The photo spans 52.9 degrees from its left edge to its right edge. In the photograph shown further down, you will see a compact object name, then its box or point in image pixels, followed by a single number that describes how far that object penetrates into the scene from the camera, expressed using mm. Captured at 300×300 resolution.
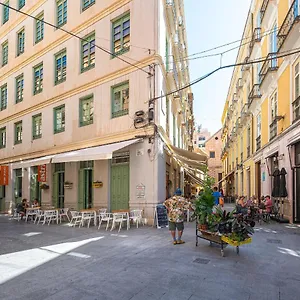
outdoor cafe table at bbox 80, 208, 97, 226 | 12198
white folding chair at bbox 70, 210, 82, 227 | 12473
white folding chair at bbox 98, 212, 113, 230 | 11547
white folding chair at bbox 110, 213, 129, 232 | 10891
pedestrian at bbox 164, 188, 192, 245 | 8242
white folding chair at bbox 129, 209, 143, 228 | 11527
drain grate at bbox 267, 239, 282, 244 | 8719
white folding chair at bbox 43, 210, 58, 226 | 13547
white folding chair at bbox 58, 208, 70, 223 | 13980
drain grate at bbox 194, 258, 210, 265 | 6398
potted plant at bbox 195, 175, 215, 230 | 7592
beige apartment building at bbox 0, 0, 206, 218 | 12695
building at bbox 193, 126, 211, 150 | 74956
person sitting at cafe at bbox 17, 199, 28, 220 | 15812
